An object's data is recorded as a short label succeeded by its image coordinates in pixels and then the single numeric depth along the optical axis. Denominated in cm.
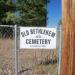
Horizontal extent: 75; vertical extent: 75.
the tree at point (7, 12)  1829
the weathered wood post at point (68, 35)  131
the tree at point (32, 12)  1790
